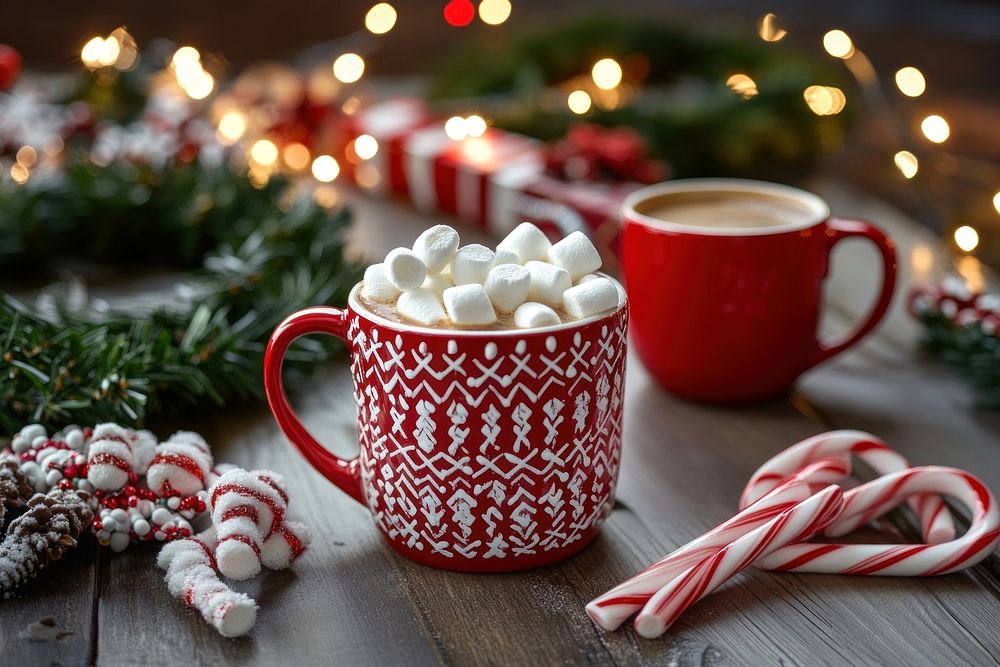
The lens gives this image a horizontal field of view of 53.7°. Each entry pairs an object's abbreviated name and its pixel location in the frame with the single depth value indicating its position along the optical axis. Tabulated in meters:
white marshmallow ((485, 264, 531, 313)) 0.68
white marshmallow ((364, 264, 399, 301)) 0.72
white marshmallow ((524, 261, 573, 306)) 0.70
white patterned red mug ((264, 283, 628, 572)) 0.67
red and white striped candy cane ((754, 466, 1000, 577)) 0.73
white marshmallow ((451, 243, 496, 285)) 0.70
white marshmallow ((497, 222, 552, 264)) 0.74
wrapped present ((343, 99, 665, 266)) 1.41
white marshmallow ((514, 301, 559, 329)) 0.67
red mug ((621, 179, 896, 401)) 0.96
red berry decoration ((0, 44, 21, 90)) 1.67
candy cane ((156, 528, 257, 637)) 0.65
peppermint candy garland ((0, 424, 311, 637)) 0.70
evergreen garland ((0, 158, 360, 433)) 0.89
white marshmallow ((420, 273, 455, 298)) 0.71
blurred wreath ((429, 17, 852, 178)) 1.68
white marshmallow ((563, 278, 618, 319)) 0.69
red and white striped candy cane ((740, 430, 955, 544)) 0.79
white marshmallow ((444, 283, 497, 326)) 0.67
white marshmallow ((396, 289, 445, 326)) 0.68
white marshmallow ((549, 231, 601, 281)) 0.73
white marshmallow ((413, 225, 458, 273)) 0.69
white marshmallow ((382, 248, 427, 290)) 0.68
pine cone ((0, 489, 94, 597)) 0.69
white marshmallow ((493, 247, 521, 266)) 0.72
